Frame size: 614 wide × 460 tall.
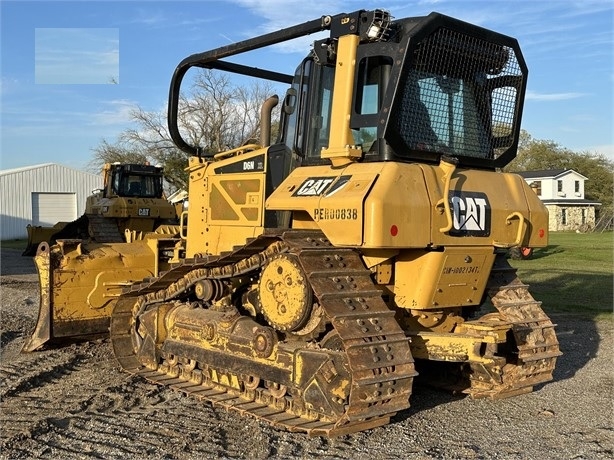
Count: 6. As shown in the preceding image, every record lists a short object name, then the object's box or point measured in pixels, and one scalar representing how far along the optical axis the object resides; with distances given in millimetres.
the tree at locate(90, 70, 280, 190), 38969
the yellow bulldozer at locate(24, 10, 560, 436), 5500
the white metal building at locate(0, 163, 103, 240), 44562
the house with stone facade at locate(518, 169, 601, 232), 64062
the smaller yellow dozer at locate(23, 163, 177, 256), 21500
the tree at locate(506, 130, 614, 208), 73106
